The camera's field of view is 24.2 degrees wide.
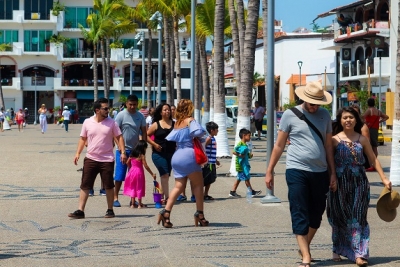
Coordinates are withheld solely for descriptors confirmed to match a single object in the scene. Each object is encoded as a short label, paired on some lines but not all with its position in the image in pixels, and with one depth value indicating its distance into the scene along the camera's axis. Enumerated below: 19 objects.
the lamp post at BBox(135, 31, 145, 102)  50.19
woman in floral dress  9.00
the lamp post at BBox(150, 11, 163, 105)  38.00
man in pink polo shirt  12.88
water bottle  15.37
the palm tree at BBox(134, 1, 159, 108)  58.73
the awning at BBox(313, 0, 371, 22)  66.06
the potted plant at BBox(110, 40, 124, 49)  87.31
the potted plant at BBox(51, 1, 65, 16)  86.38
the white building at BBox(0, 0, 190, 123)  87.12
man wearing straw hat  8.82
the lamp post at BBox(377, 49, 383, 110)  54.36
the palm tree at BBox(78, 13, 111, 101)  71.25
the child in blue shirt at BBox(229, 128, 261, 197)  15.51
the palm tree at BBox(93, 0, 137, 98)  67.75
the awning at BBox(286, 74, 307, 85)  74.31
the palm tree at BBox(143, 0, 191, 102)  45.78
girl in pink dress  14.25
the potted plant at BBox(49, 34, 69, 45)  86.75
